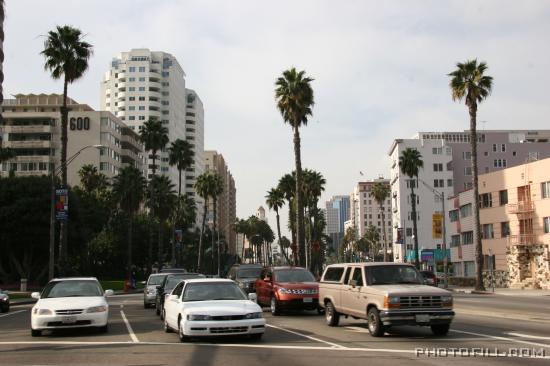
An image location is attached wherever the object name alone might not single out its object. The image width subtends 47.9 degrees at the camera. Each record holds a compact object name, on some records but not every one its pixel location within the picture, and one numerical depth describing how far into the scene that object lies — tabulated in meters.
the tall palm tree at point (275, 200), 93.29
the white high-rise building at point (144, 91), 178.50
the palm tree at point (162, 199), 83.75
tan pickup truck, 13.74
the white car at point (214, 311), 13.23
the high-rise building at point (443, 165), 110.81
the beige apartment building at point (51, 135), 113.25
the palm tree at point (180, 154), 81.38
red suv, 21.38
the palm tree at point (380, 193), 109.00
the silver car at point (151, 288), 27.85
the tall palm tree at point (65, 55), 45.69
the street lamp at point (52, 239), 38.91
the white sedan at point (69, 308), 15.50
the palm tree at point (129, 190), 75.81
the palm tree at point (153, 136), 73.38
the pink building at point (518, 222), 51.94
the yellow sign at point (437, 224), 59.69
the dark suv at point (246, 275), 28.11
